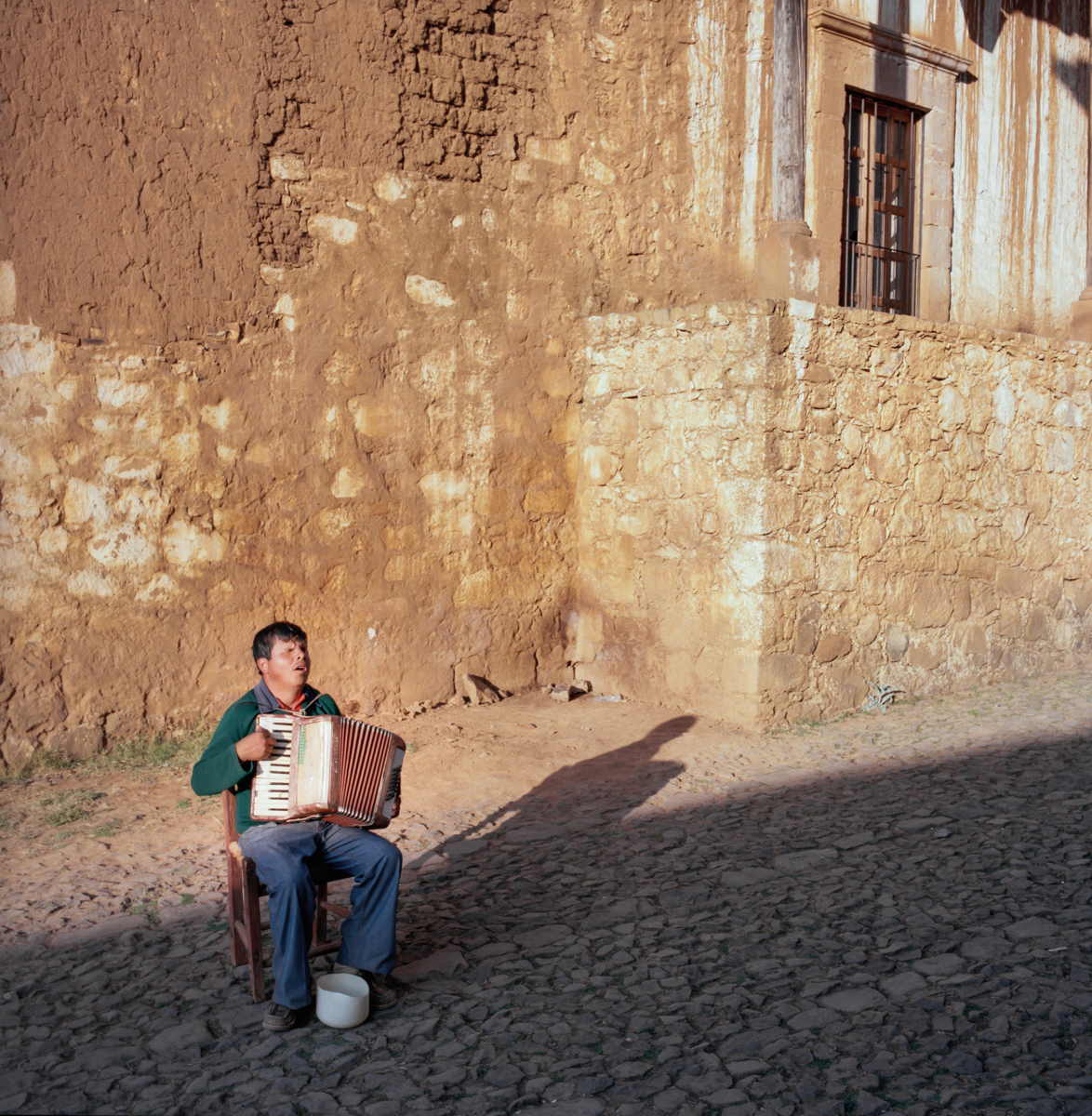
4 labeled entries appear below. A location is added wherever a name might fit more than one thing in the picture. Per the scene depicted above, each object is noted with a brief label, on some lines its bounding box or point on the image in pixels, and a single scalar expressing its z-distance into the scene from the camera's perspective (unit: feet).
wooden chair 10.43
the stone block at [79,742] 17.56
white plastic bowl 9.89
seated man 9.95
